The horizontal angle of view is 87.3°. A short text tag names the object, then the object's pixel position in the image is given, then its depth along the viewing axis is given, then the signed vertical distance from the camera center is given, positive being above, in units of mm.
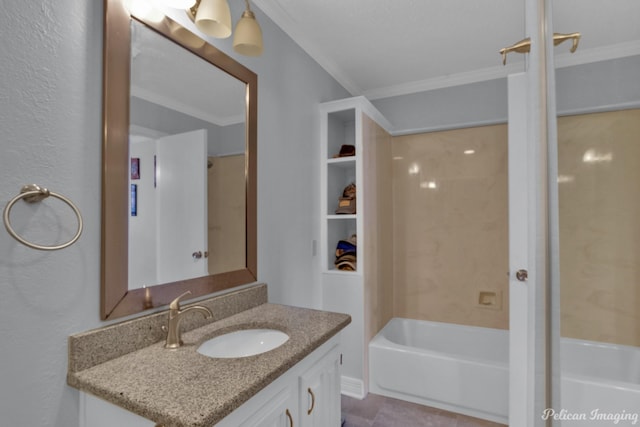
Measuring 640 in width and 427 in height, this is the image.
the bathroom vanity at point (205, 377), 833 -450
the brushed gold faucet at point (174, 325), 1159 -378
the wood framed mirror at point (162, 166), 1087 +198
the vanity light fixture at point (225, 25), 1253 +759
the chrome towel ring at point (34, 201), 842 +38
